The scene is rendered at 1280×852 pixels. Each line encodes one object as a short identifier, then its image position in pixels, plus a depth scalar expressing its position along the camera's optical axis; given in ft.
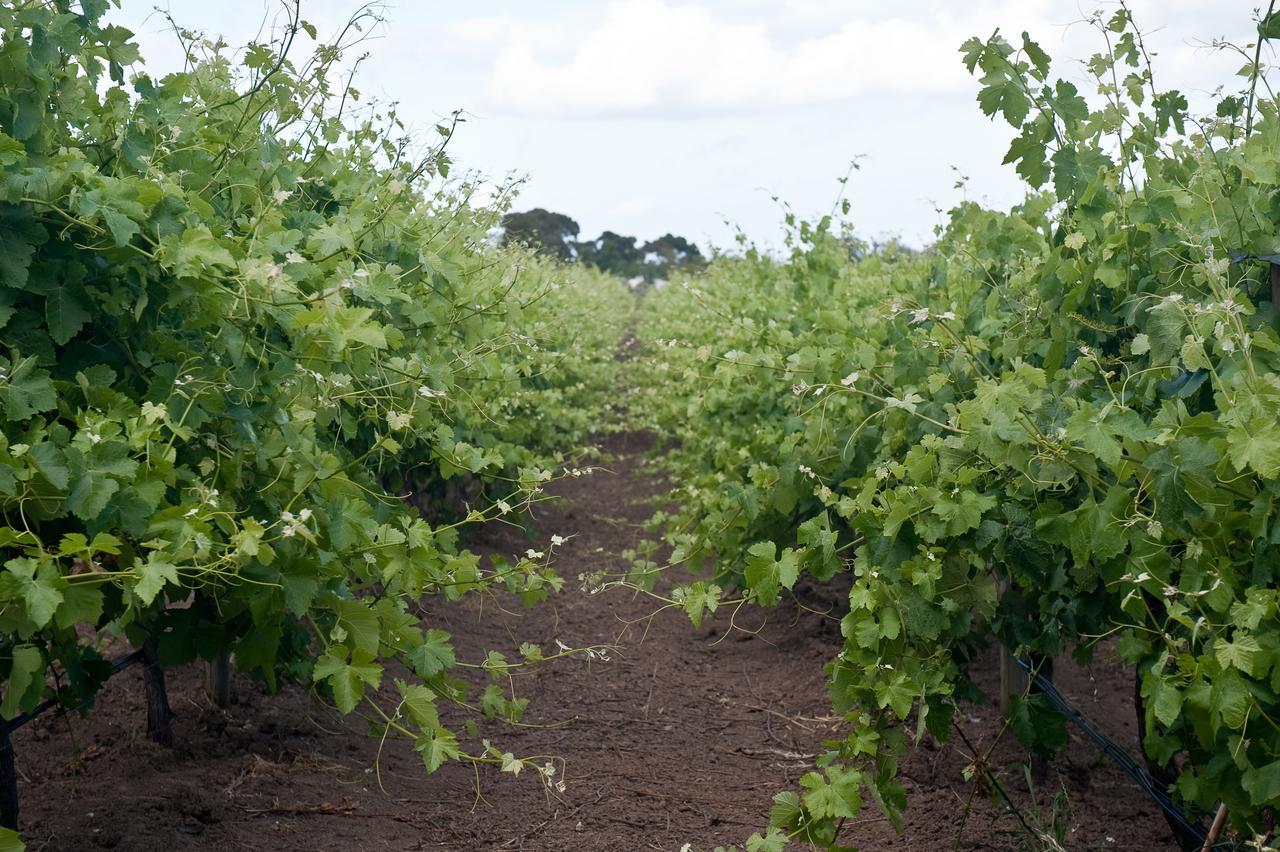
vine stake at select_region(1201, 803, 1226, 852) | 9.55
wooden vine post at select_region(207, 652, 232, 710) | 16.17
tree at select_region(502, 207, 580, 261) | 164.61
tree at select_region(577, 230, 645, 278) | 194.70
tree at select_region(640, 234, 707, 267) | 170.48
